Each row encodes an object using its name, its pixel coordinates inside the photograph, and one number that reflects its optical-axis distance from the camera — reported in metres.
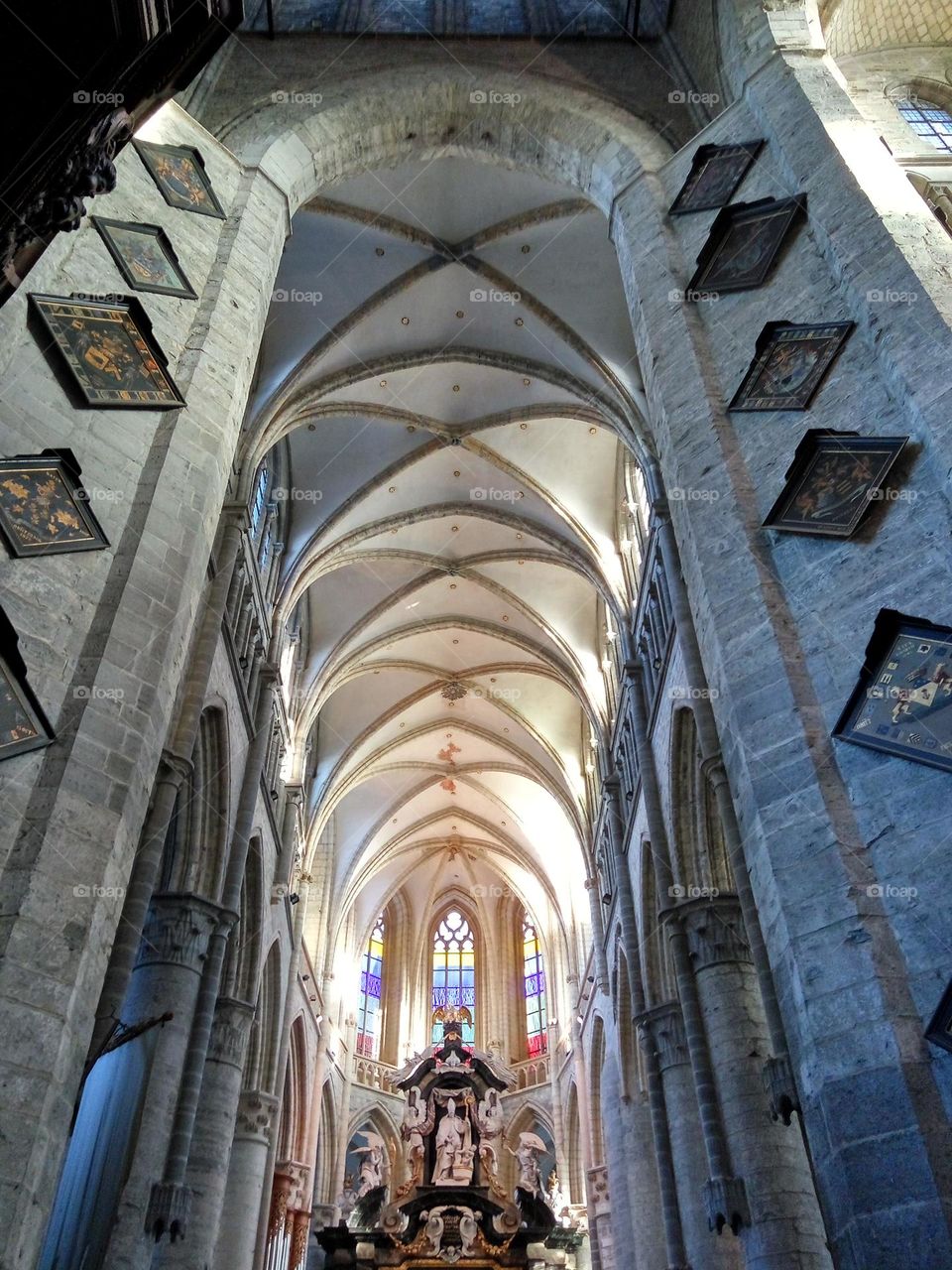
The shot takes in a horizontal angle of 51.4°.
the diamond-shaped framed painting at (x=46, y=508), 6.75
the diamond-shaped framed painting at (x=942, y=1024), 5.05
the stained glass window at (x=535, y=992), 30.75
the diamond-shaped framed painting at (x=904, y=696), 5.90
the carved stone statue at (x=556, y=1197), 23.87
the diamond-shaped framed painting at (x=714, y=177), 10.38
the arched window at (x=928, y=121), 13.12
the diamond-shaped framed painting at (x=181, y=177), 10.11
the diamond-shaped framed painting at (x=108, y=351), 7.87
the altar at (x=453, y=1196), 19.14
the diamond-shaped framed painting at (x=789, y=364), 8.11
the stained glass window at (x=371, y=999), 30.55
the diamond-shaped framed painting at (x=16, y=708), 6.00
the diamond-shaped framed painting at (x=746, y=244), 9.31
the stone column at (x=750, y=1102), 10.31
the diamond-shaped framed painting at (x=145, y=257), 9.04
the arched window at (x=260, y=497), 16.91
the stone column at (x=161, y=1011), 9.82
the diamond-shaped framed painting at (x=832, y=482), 7.11
